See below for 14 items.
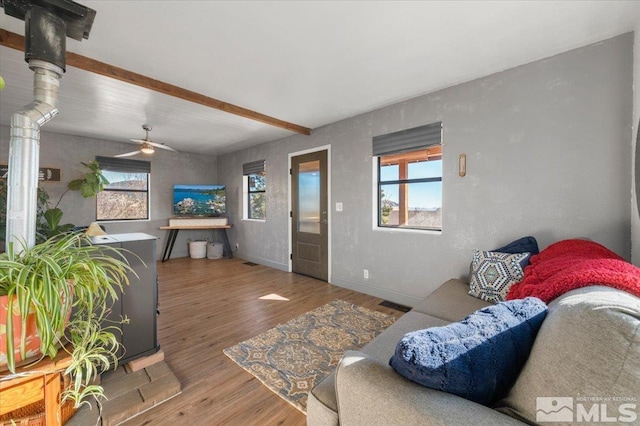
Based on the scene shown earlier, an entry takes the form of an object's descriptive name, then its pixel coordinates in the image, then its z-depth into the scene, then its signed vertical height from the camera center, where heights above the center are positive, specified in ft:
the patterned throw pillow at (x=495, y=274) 6.36 -1.46
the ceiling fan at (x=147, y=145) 12.04 +3.40
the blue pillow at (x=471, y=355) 2.39 -1.30
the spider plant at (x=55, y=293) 2.59 -0.81
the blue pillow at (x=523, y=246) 6.95 -0.80
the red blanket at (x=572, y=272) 2.93 -0.75
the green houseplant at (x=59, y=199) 11.80 +0.91
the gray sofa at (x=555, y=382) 1.86 -1.36
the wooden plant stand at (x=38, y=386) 2.65 -1.81
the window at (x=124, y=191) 16.34 +1.71
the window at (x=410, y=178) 9.76 +1.57
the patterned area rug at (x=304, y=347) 5.78 -3.54
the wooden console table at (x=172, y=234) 17.72 -1.21
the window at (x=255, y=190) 17.53 +1.89
